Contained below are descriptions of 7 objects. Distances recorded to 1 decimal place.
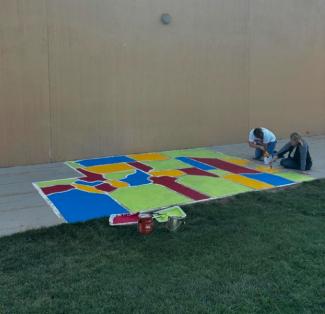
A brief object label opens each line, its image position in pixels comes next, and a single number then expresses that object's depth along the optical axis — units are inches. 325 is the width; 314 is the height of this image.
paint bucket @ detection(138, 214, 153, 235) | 174.9
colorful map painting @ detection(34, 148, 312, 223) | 216.2
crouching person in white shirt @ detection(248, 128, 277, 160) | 311.1
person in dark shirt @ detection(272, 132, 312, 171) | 282.1
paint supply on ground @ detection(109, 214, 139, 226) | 184.2
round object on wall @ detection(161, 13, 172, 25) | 339.0
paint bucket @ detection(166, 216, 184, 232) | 178.5
